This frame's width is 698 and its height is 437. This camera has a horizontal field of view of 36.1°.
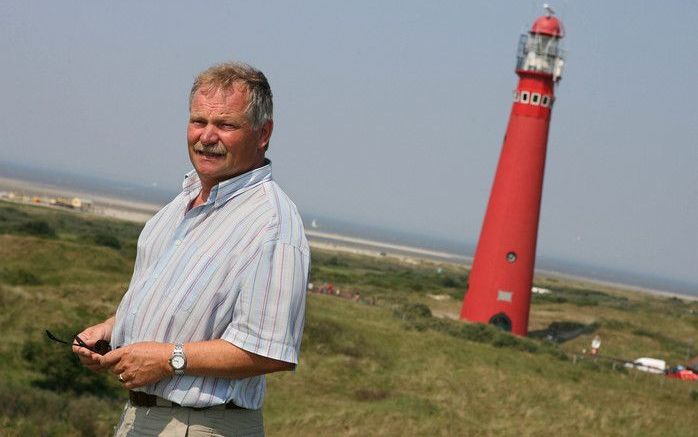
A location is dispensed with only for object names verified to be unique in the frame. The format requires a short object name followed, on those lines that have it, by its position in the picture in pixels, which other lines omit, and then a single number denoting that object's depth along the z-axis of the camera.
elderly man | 2.99
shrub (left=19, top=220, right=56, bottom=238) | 39.75
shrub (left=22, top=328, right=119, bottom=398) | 15.12
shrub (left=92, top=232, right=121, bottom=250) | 38.22
